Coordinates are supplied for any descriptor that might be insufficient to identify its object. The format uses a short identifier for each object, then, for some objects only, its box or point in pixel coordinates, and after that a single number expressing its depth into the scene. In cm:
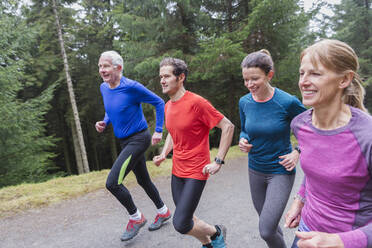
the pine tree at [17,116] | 863
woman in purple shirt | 118
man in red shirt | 254
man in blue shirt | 323
